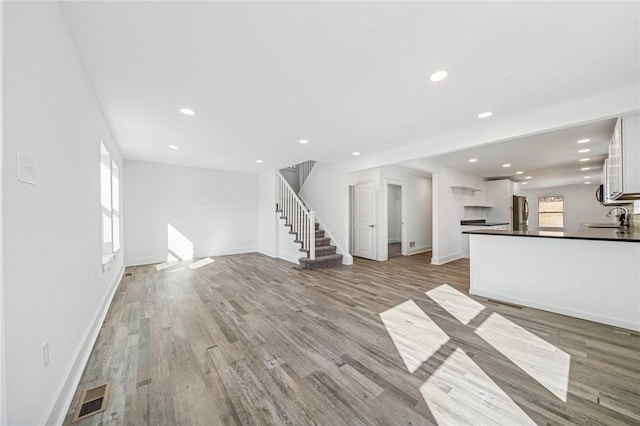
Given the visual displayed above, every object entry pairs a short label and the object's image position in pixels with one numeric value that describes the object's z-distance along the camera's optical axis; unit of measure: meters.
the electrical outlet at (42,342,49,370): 1.29
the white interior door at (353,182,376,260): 6.48
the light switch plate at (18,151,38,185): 1.12
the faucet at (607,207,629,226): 4.64
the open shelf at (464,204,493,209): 7.59
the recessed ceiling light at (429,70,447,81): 2.11
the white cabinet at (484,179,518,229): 7.89
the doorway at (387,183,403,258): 9.24
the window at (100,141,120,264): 3.41
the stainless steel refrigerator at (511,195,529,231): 8.49
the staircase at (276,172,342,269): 5.45
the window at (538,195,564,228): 9.83
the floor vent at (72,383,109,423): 1.48
